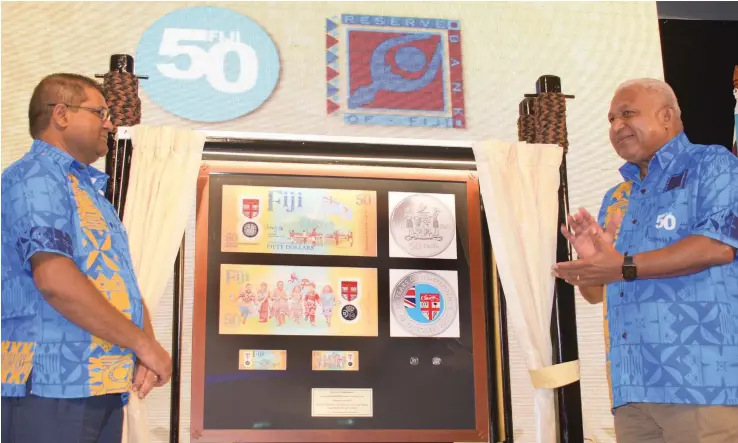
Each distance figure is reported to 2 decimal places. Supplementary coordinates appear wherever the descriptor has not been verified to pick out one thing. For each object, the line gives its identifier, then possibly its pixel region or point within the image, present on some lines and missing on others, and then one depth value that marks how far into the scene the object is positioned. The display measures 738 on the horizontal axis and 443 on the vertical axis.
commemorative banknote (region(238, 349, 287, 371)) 3.15
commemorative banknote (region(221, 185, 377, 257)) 3.24
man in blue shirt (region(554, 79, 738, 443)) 2.07
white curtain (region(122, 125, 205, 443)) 2.95
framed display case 3.14
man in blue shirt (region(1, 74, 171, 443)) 1.84
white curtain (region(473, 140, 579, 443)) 3.07
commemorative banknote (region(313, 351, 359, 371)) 3.20
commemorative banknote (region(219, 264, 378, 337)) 3.20
